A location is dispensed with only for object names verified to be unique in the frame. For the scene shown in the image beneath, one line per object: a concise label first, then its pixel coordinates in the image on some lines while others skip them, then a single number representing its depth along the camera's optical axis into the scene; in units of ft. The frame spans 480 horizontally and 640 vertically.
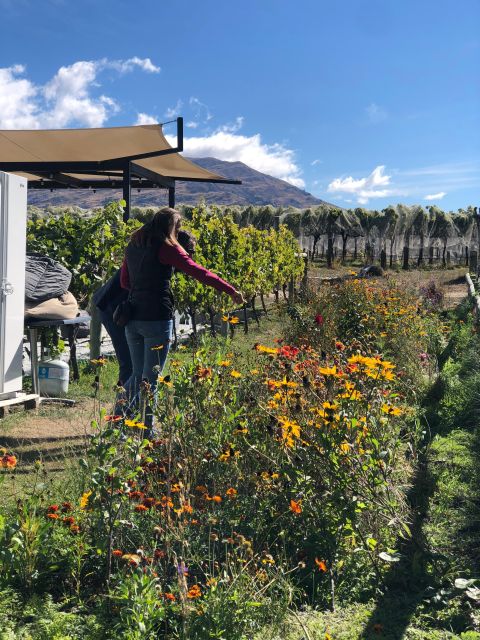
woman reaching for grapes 13.62
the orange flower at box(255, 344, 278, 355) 11.16
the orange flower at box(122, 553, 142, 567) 6.93
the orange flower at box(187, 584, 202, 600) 6.63
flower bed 7.27
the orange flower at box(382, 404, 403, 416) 9.11
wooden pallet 16.81
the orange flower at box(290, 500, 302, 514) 7.59
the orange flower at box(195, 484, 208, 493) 8.23
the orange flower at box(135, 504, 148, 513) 7.38
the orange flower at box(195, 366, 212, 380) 9.98
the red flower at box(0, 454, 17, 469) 7.57
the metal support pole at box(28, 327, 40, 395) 18.86
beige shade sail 27.68
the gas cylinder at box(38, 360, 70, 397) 20.06
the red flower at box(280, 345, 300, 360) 11.12
